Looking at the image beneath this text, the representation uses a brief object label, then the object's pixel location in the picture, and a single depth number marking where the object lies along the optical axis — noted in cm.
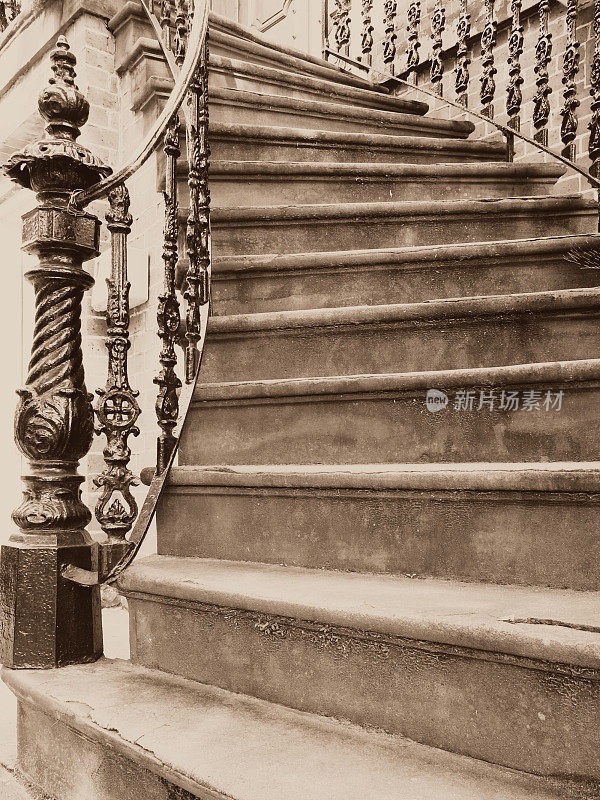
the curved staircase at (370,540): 92
